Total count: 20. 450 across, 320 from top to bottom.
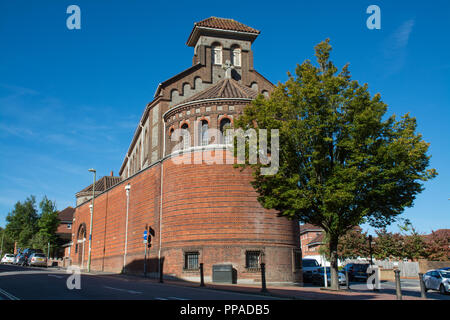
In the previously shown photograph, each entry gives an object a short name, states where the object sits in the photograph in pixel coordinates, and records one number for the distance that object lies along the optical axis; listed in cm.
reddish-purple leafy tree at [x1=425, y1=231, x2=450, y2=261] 4448
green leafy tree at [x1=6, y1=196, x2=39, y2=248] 9034
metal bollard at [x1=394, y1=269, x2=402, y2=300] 1425
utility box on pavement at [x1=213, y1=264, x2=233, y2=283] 2375
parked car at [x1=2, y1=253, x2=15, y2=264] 5880
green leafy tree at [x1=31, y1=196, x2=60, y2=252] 6372
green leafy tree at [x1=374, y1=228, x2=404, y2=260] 4688
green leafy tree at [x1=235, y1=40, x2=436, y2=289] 1797
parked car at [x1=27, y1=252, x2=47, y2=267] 4484
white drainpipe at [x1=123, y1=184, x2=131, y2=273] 3459
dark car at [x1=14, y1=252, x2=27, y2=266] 4850
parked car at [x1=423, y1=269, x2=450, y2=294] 2470
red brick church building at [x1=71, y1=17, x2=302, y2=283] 2584
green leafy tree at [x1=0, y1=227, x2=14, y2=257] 10026
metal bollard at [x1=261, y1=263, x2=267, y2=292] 1730
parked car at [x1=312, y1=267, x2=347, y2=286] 2955
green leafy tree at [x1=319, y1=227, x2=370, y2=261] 4756
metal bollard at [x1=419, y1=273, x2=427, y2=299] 1620
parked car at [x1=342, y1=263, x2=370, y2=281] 3578
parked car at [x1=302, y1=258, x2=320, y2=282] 3111
